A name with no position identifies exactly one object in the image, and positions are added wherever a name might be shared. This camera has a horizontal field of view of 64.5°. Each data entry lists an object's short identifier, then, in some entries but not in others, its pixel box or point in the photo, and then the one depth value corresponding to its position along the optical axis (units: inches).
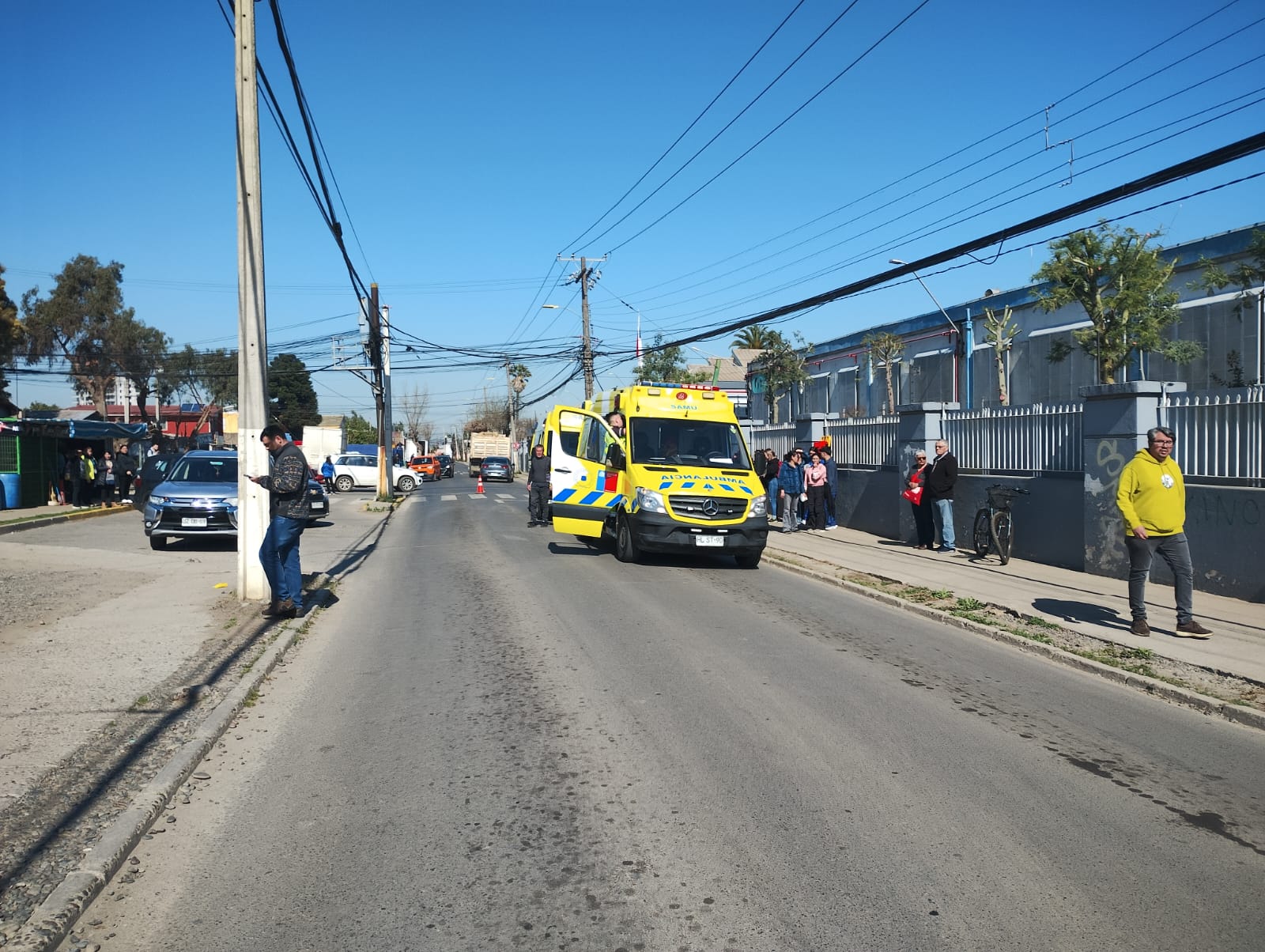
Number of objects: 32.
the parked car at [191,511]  617.3
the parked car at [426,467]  2423.7
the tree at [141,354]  2181.3
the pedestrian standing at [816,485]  801.6
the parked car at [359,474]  1815.9
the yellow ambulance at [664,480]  545.6
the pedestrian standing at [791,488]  812.6
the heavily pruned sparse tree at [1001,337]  1323.5
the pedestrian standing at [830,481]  807.7
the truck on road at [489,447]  2962.6
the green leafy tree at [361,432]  4057.6
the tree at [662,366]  1921.8
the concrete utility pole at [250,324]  410.6
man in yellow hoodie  344.5
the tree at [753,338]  2217.0
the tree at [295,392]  3442.4
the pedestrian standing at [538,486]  868.0
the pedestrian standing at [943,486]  609.0
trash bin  997.8
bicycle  560.7
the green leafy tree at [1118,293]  963.3
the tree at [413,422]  4399.6
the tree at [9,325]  1226.6
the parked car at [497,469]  2245.3
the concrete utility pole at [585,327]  1617.9
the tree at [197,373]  2684.5
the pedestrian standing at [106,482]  1071.0
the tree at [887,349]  1589.6
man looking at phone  376.8
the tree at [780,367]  1771.7
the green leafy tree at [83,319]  2071.9
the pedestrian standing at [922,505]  651.5
